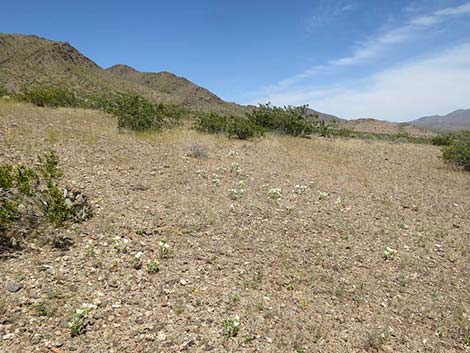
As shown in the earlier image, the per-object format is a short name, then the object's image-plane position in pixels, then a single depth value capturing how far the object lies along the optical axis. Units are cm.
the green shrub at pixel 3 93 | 1970
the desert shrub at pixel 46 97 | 1745
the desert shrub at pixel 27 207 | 504
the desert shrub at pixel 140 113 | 1424
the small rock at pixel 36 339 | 332
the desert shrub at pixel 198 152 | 1160
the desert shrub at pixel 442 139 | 2483
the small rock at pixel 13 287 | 398
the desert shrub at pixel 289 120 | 2058
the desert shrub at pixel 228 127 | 1642
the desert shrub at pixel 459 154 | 1380
